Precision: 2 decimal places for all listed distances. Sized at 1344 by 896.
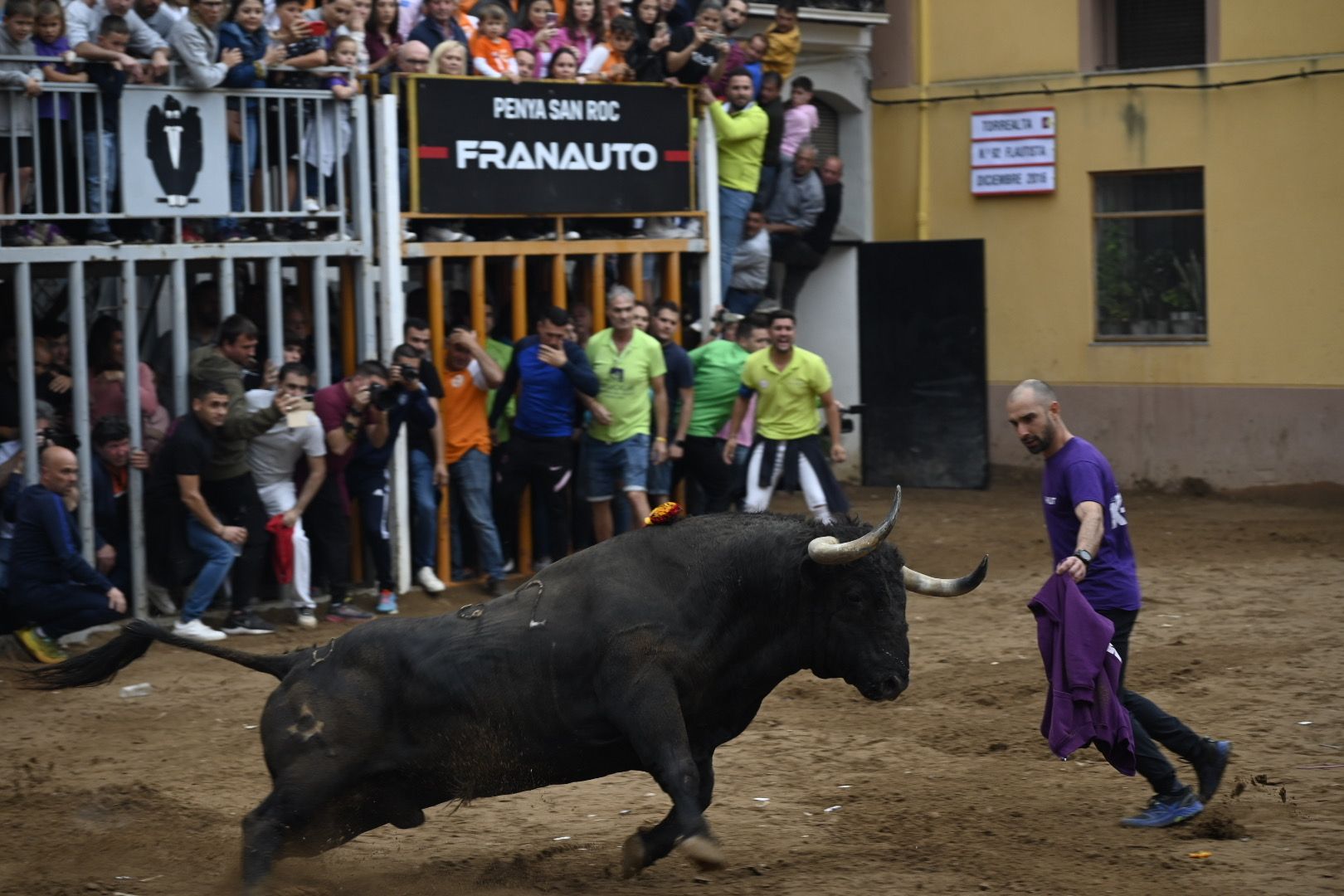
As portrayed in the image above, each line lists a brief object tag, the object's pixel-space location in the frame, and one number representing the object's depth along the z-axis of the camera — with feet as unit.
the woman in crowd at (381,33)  42.14
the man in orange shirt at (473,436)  42.14
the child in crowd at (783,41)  52.54
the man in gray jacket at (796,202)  53.93
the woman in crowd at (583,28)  46.24
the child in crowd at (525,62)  43.98
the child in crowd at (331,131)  40.19
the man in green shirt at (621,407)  42.60
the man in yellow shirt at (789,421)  42.19
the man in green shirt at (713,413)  44.98
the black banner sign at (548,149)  42.04
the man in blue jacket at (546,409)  41.57
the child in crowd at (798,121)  54.13
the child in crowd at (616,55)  45.39
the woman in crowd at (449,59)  42.01
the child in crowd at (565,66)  43.83
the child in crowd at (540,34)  44.65
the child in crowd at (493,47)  43.27
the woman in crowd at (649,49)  46.37
